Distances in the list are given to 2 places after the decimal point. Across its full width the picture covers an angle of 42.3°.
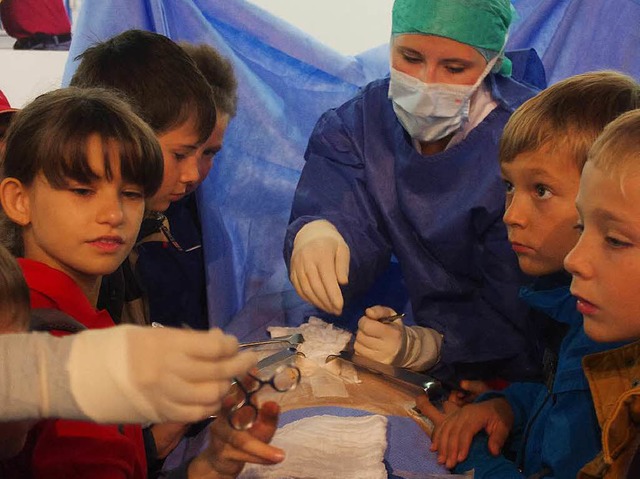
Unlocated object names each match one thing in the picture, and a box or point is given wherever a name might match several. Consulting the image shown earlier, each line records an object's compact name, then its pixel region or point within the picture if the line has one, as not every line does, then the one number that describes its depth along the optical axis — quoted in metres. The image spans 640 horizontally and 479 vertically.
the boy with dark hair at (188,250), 1.88
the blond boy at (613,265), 1.07
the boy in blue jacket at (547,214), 1.40
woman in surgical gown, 1.79
